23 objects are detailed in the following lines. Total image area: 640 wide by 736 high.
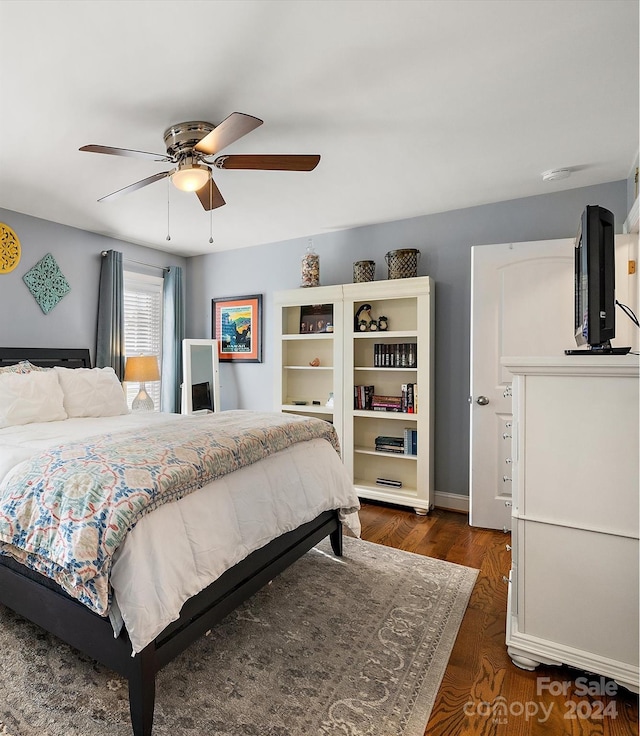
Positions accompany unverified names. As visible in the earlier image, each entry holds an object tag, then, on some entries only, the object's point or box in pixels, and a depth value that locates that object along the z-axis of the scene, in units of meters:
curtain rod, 4.13
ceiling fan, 1.99
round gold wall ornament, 3.41
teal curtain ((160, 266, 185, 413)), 4.80
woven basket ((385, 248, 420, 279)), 3.53
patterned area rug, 1.45
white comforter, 1.35
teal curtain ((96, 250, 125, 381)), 4.10
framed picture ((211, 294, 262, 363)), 4.64
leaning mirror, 4.57
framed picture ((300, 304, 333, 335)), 4.05
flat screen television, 1.63
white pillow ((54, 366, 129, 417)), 3.11
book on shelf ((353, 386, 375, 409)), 3.81
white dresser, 1.50
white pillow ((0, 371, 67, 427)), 2.69
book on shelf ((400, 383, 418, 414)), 3.58
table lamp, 4.14
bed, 1.36
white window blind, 4.52
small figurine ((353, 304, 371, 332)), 3.81
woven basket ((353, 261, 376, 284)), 3.74
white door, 2.95
